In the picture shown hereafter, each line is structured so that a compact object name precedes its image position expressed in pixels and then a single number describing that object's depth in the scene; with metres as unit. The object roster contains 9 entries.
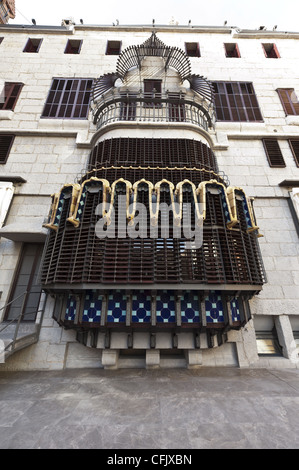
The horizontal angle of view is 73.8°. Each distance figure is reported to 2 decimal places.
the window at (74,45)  14.40
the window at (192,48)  14.47
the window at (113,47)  14.29
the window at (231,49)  14.53
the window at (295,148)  11.04
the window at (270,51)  14.49
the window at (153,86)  12.58
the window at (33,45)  14.36
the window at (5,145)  10.74
